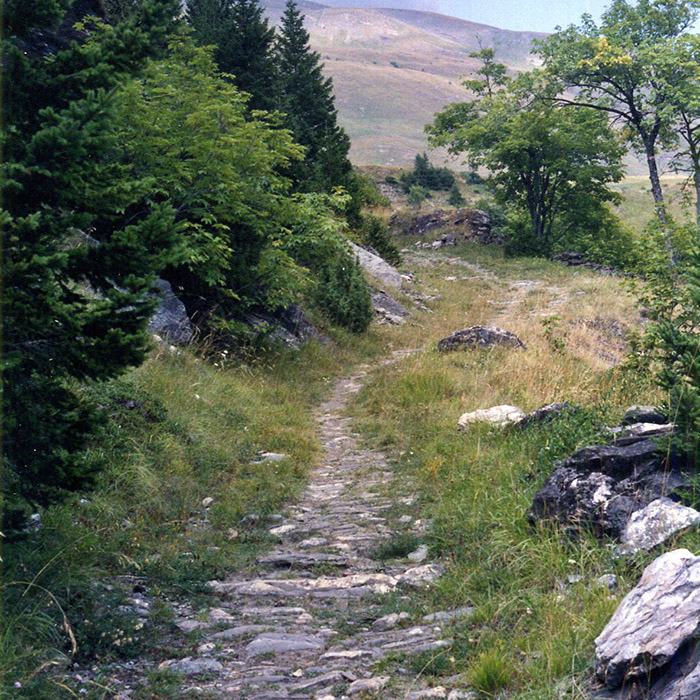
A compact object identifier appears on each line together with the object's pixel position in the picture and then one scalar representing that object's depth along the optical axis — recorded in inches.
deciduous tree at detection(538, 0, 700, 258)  877.8
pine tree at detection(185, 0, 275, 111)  936.9
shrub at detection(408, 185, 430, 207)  2299.5
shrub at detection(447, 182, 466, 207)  2348.7
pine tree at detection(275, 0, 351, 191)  1113.3
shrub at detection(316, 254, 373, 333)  636.1
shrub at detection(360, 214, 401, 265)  1035.9
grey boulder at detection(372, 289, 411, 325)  730.2
